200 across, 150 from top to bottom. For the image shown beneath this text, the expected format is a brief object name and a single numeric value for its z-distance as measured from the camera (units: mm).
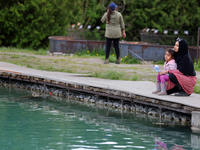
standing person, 23130
